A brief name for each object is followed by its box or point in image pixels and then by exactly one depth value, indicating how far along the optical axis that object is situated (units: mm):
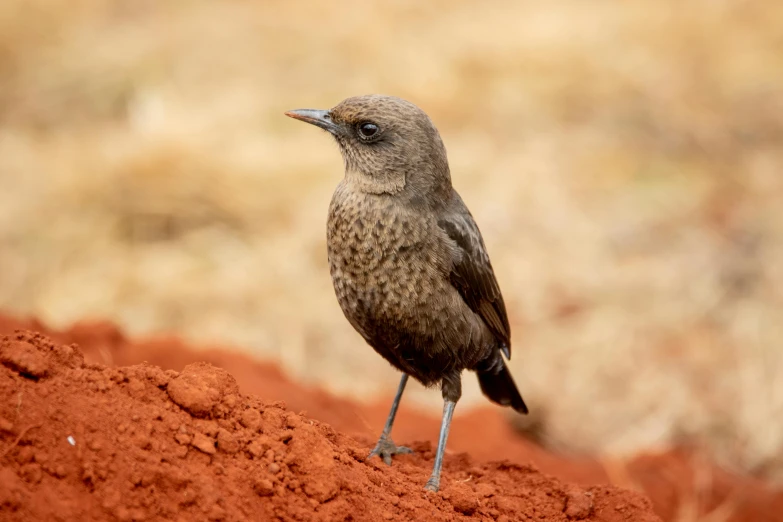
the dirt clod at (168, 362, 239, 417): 6059
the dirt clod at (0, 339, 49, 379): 5633
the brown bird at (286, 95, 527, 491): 7500
